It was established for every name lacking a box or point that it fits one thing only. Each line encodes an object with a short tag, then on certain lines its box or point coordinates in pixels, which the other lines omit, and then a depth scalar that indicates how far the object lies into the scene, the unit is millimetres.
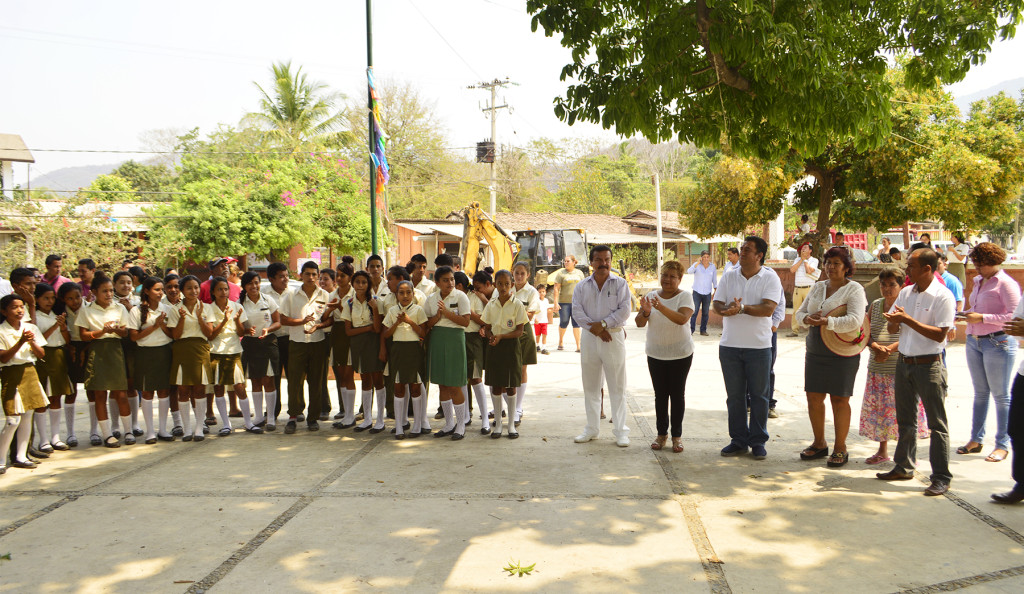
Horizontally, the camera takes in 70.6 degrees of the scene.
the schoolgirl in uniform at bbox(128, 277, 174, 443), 6977
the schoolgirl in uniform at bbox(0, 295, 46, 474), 6051
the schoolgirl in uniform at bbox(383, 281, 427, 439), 7043
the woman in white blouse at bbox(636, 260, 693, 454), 6301
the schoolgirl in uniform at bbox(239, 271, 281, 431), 7418
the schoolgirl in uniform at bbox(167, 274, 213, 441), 7027
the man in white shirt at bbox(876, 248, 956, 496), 5184
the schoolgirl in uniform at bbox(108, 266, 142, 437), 7039
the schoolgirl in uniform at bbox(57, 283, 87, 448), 6852
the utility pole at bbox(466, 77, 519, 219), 34031
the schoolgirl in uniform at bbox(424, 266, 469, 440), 7004
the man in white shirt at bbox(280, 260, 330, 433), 7453
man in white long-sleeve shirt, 6637
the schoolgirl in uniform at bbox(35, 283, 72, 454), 6559
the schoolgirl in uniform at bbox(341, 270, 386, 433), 7305
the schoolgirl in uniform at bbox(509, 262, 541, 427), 7613
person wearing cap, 8258
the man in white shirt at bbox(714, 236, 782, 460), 6125
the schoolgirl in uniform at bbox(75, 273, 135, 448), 6699
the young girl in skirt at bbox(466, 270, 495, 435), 7320
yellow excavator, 18734
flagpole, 13058
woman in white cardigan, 5746
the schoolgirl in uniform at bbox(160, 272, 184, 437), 7109
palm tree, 35781
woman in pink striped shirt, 5852
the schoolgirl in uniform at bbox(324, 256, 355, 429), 7512
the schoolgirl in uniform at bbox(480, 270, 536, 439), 7031
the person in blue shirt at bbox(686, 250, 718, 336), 14859
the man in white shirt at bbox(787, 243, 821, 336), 13345
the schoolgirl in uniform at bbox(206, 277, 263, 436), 7188
